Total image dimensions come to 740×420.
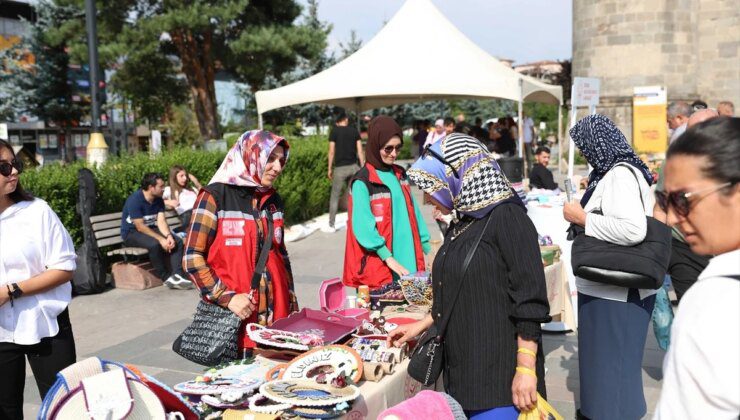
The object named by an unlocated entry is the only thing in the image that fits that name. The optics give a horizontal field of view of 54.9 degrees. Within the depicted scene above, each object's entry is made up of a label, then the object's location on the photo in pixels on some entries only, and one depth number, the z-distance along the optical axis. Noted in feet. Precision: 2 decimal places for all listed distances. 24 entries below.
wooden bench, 29.04
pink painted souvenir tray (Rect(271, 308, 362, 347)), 11.80
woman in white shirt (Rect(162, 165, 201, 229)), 33.22
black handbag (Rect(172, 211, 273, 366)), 11.05
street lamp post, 39.47
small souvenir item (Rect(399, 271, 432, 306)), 13.97
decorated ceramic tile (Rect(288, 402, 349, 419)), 9.00
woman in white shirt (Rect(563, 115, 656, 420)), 11.78
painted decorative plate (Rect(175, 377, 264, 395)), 9.53
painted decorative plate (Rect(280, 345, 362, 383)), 10.32
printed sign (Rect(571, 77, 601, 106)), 31.07
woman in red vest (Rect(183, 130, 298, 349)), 11.17
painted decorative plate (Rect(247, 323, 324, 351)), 10.98
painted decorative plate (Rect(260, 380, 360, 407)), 9.02
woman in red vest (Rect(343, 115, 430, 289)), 15.01
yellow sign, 74.95
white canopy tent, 43.96
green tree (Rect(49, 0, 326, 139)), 79.05
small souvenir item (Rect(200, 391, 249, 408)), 9.37
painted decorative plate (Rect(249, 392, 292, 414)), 9.07
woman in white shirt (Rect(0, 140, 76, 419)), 10.62
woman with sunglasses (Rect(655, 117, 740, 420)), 4.36
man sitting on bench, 29.19
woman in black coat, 8.61
